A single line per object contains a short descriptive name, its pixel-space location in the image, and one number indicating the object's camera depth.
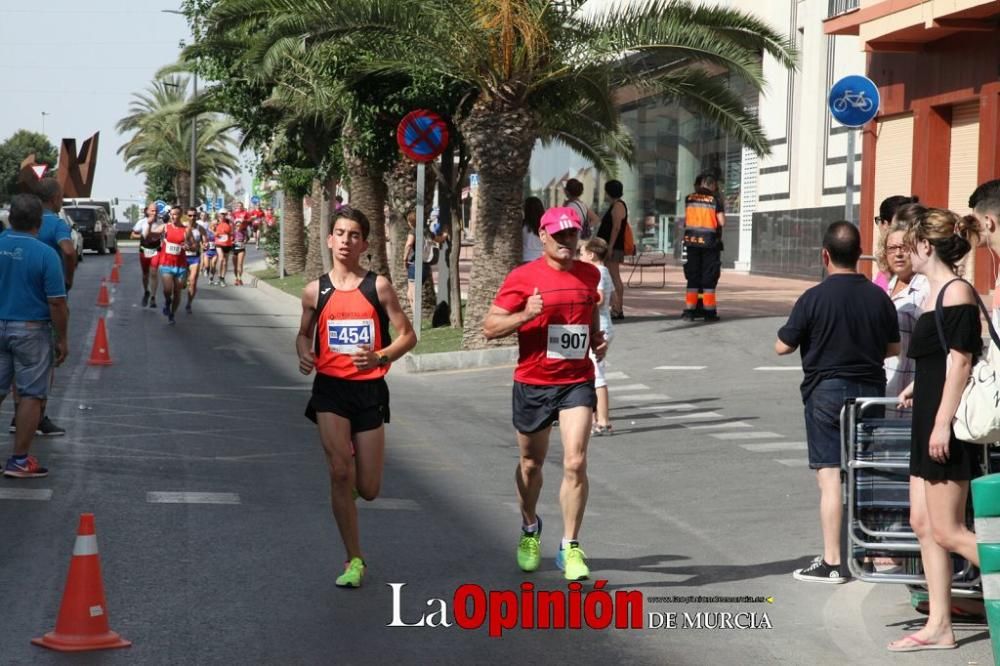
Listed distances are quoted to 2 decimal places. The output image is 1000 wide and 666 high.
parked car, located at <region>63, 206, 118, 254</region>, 60.94
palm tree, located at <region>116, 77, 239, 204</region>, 78.94
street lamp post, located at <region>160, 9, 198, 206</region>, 66.34
